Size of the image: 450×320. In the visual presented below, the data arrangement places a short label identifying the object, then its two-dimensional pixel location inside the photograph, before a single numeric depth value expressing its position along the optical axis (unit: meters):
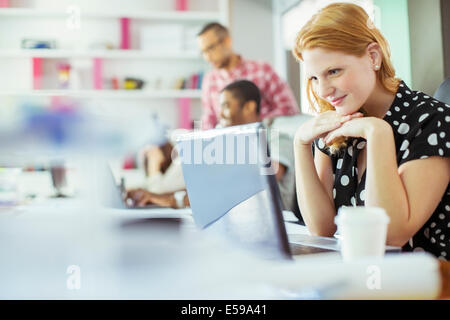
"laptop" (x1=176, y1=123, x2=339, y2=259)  2.31
